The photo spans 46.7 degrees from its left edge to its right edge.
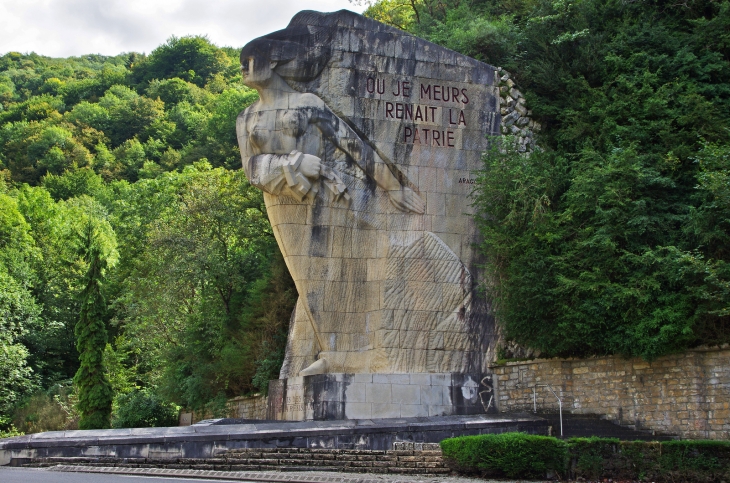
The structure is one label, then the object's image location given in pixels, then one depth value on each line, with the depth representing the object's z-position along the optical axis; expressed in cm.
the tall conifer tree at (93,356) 2877
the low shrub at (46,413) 3525
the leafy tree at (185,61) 8638
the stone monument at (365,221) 2092
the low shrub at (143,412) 3234
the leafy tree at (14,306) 3603
